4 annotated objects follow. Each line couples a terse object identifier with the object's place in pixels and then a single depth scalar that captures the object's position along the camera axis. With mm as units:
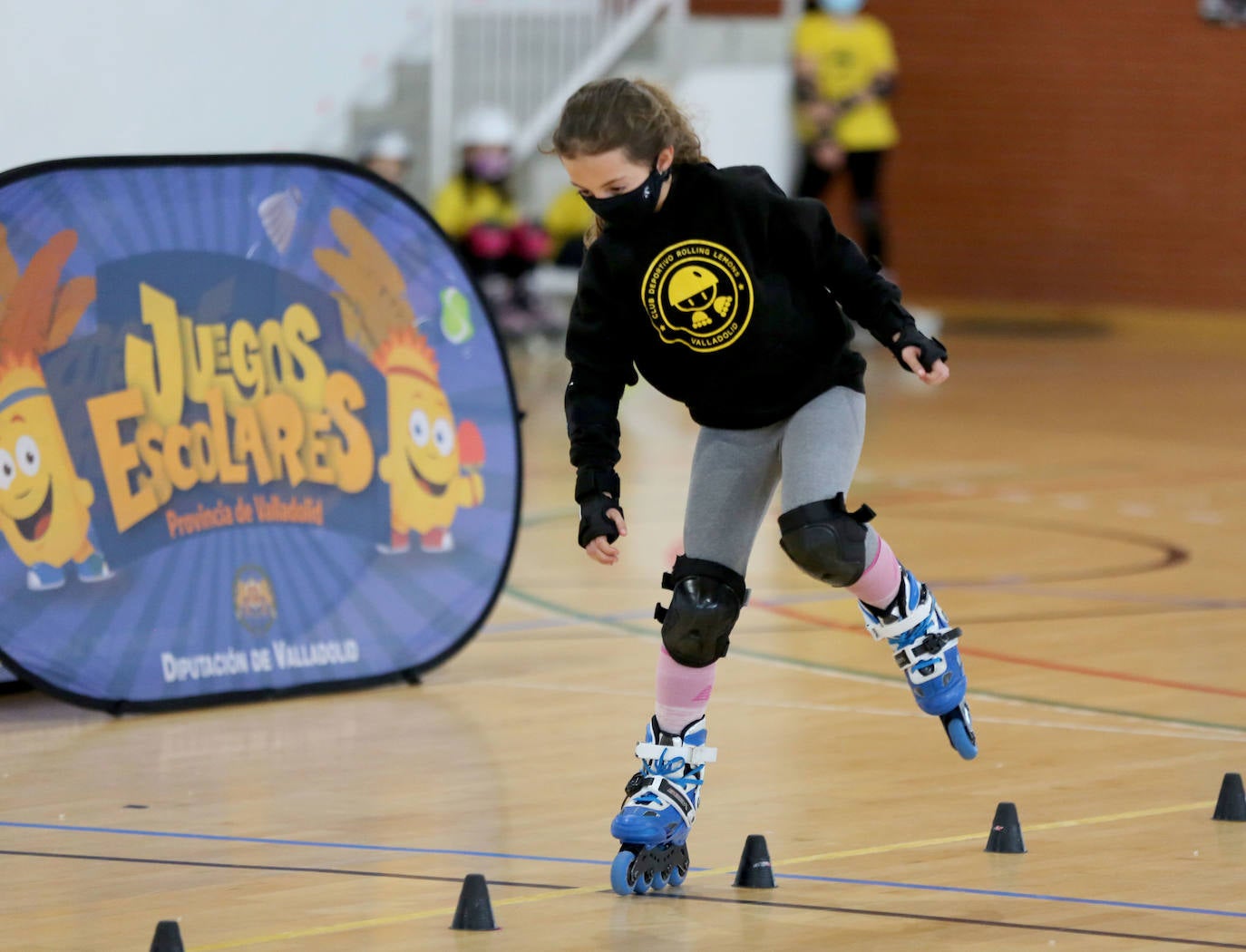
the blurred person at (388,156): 24349
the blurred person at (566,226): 25806
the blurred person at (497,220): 24349
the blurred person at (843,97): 26292
